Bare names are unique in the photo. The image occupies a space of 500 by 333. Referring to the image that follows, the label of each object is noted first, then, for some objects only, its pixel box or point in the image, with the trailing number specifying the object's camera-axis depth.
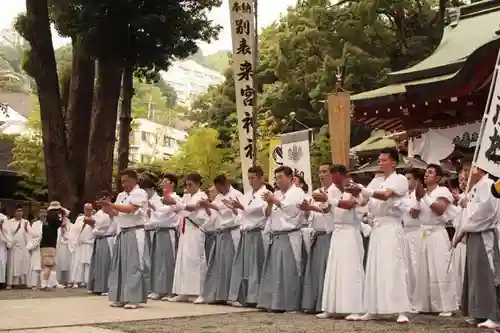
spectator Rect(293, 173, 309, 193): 9.95
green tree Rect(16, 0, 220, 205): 14.98
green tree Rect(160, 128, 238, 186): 29.76
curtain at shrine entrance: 12.89
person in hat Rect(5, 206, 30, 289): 15.40
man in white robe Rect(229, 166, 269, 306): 9.77
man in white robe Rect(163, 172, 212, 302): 10.87
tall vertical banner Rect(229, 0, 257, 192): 12.01
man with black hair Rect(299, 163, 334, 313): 8.95
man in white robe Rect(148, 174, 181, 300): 11.22
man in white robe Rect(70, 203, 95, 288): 15.23
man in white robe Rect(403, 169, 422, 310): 8.98
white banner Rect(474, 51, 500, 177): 6.66
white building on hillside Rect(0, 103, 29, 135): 43.59
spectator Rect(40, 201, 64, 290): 13.95
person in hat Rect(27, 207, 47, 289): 14.85
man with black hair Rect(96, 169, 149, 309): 9.43
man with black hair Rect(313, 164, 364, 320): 8.17
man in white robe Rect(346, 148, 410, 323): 7.84
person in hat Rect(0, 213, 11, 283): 14.88
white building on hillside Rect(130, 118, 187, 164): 49.30
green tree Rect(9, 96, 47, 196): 24.50
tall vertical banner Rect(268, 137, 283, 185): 13.77
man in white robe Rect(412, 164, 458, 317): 9.01
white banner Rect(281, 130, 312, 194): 11.59
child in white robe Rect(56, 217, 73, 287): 15.80
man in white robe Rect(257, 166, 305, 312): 9.16
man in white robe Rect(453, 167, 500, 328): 7.45
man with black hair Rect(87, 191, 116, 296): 12.09
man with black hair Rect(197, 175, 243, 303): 10.41
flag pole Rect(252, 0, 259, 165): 12.05
